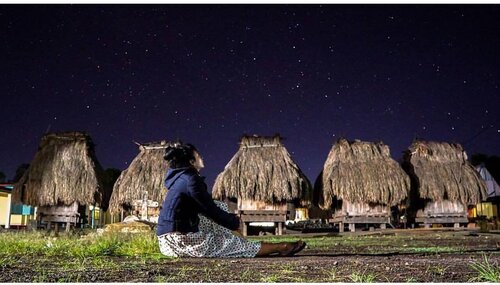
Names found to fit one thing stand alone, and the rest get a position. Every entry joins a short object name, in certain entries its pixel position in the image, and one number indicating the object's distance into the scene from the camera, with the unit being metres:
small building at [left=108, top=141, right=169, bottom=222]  18.11
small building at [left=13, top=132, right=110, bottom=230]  17.42
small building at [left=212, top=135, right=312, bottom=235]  16.67
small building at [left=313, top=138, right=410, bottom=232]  16.95
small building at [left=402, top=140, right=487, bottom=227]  18.16
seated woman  5.25
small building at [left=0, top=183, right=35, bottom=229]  25.72
